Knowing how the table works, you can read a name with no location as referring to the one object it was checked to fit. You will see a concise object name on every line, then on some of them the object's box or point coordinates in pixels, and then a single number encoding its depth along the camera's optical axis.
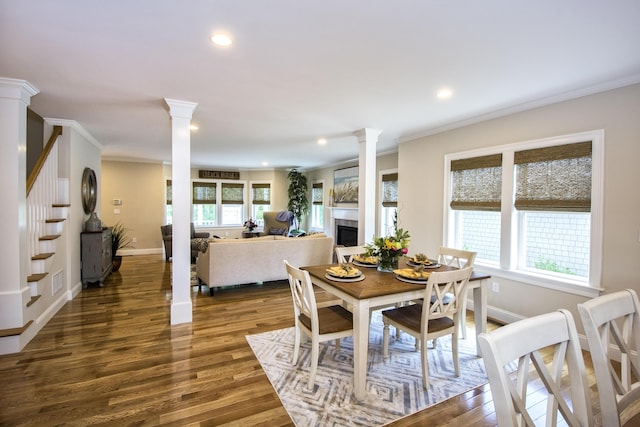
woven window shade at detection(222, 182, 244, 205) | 9.37
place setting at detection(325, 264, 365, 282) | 2.47
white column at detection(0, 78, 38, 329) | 2.75
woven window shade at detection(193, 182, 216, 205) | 9.01
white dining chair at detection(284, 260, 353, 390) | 2.23
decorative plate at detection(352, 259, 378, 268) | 3.05
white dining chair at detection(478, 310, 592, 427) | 0.86
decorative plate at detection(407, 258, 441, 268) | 2.94
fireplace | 7.21
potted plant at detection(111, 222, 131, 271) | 5.69
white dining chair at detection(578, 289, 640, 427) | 1.11
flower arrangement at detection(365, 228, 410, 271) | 2.75
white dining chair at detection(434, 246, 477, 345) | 3.06
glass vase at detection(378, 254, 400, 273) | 2.81
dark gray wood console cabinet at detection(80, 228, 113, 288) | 4.63
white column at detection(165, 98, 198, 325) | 3.28
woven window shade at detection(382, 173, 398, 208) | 6.02
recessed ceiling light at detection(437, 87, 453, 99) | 2.87
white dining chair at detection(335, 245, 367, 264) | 3.32
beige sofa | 4.39
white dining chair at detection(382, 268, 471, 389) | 2.22
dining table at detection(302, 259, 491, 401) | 2.14
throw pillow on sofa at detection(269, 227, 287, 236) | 8.59
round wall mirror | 4.71
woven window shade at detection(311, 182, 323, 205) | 8.75
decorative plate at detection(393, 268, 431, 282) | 2.47
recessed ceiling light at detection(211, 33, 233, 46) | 1.95
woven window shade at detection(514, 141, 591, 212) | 2.89
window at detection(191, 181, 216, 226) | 9.00
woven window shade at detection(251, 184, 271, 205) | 9.58
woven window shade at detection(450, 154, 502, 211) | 3.65
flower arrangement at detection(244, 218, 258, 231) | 8.62
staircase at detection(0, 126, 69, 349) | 2.98
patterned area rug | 2.02
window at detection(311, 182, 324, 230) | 8.74
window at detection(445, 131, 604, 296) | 2.87
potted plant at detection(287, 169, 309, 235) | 9.04
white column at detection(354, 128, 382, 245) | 4.43
